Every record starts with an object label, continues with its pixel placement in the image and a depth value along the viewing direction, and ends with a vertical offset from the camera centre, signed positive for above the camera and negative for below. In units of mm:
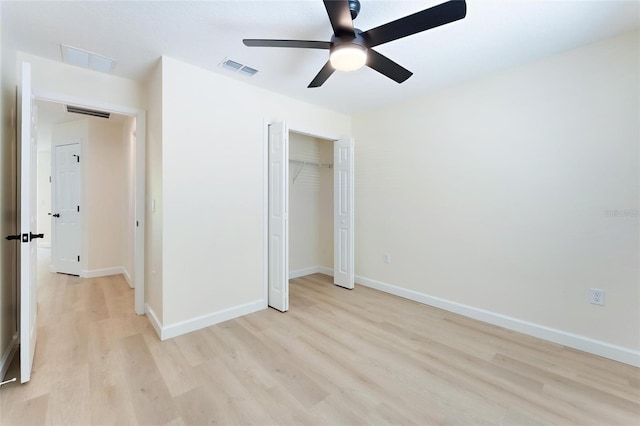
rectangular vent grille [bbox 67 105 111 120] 3607 +1322
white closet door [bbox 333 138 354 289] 3877 -43
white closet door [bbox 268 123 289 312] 3043 -67
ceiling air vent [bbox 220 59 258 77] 2562 +1364
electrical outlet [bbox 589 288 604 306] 2246 -687
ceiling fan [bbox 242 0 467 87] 1468 +1063
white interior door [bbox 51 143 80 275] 4523 +23
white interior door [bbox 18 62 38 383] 1791 -119
